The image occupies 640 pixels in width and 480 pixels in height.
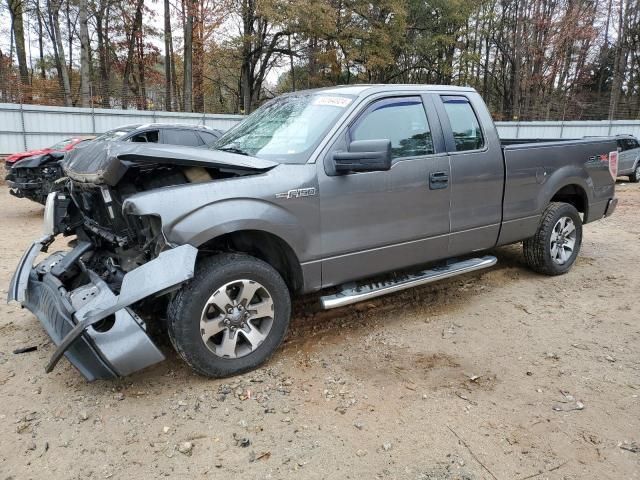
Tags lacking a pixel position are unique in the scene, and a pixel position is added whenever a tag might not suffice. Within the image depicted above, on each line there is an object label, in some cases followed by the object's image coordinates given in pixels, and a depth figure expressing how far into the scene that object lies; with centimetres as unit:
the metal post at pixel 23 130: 1599
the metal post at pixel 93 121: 1764
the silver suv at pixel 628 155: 1505
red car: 956
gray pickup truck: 295
